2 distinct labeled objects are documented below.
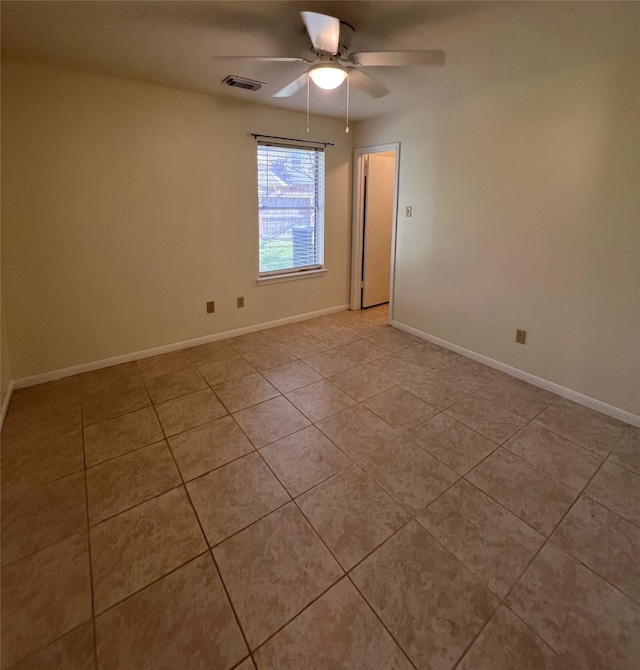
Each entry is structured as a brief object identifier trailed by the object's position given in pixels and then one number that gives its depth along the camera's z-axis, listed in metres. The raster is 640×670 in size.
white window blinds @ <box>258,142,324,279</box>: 3.91
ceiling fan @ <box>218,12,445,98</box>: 1.71
